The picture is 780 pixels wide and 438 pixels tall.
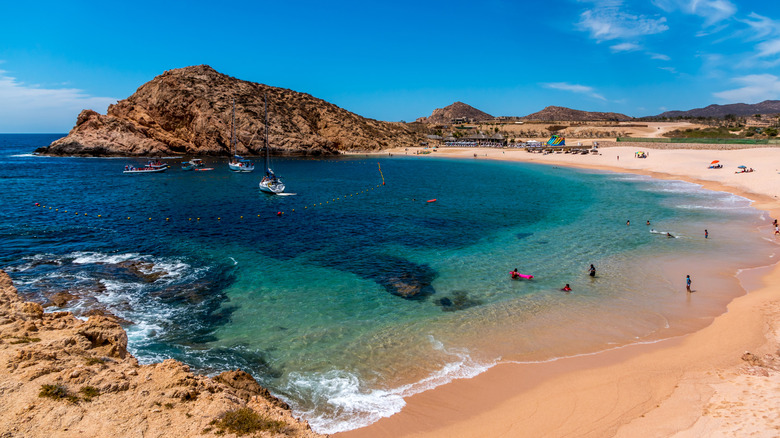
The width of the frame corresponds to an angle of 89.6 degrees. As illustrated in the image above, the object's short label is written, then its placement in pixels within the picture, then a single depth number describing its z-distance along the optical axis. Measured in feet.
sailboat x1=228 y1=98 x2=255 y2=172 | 248.73
